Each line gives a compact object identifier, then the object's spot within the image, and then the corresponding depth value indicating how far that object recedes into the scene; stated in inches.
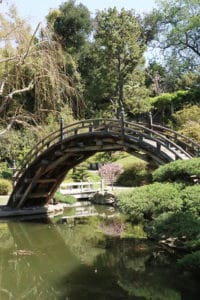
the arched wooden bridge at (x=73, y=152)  524.7
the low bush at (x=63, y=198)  835.4
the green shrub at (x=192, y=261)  313.4
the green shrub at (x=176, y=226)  344.5
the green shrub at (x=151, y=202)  379.6
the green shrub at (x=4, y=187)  910.4
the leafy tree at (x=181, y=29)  1256.4
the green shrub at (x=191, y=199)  368.8
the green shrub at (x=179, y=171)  393.1
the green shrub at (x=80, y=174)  1021.8
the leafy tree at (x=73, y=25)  1298.0
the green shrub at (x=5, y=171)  1033.2
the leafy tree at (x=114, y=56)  1138.7
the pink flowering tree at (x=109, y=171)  1009.5
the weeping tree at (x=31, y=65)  449.7
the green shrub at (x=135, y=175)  963.8
